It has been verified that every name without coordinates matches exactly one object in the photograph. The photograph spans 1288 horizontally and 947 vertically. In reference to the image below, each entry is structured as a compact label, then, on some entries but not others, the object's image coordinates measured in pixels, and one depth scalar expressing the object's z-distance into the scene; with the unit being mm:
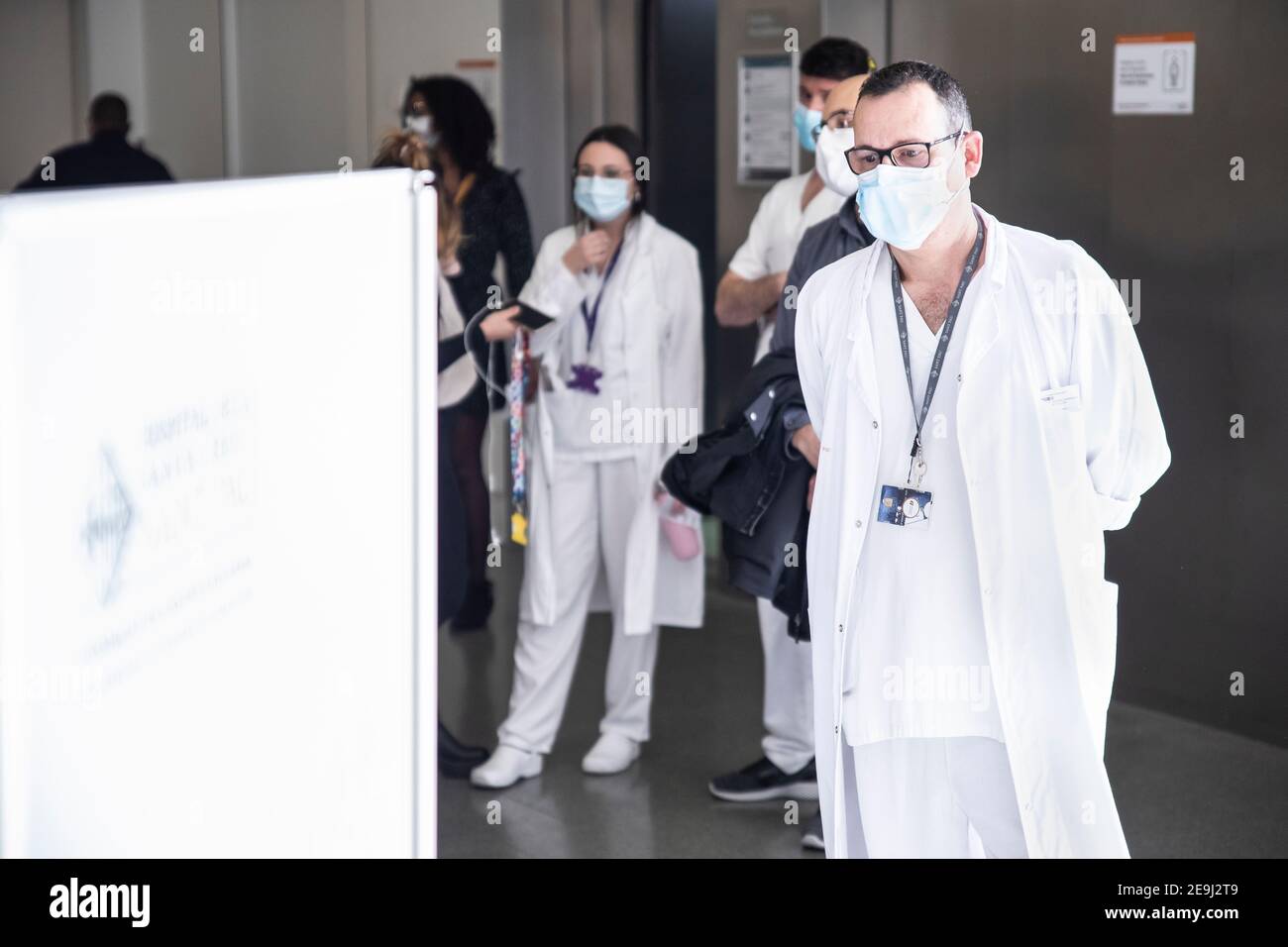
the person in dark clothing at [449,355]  4008
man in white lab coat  2332
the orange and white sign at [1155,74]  4570
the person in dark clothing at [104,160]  4910
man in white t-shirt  3986
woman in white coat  4227
